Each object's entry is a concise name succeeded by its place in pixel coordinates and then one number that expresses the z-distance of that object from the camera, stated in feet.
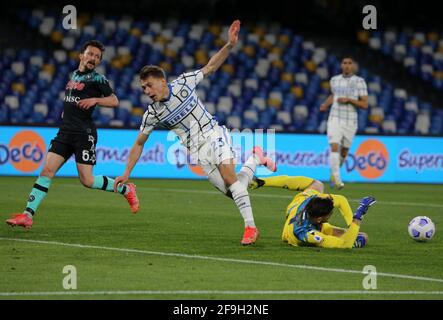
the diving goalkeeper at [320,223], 33.01
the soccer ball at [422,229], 36.19
